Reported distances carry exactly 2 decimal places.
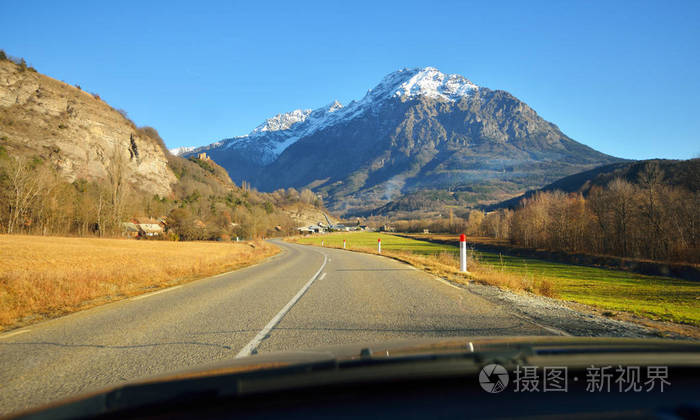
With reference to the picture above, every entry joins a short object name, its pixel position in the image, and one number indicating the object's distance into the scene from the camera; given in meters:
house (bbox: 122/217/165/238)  58.06
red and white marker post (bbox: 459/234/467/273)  14.11
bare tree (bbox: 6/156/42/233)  40.91
